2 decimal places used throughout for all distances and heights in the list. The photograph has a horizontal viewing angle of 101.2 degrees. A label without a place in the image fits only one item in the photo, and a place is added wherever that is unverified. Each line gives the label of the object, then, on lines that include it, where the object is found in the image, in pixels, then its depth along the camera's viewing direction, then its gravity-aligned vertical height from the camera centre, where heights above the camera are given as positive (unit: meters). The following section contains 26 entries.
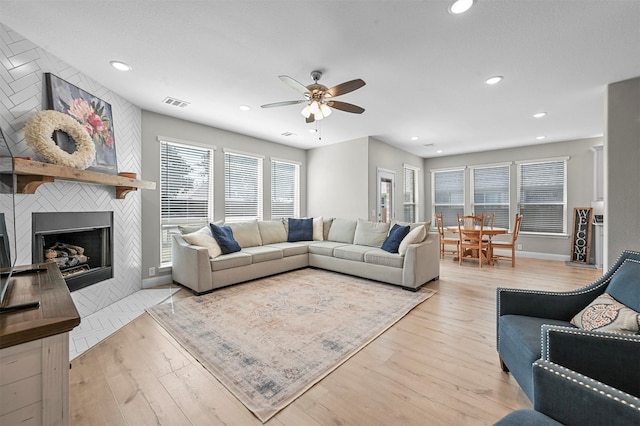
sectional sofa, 3.71 -0.69
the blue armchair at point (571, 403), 0.89 -0.70
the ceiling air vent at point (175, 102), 3.63 +1.54
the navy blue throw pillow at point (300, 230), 5.44 -0.41
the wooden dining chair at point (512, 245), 5.16 -0.69
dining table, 5.19 -0.43
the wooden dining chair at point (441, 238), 5.89 -0.65
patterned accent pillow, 1.32 -0.58
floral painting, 2.63 +1.08
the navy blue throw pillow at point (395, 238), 4.16 -0.46
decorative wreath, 2.33 +0.69
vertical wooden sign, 5.43 -0.53
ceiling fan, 2.52 +1.20
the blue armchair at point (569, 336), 1.18 -0.67
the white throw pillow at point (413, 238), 3.92 -0.42
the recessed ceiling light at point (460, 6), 1.87 +1.48
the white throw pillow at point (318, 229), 5.55 -0.39
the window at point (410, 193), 7.24 +0.47
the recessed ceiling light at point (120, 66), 2.73 +1.54
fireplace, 2.61 -0.38
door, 5.95 +0.38
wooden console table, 0.79 -0.49
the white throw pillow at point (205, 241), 3.79 -0.44
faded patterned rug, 1.85 -1.17
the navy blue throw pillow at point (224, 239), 4.10 -0.46
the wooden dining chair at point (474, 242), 5.21 -0.67
